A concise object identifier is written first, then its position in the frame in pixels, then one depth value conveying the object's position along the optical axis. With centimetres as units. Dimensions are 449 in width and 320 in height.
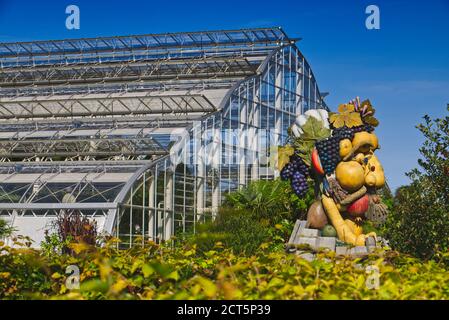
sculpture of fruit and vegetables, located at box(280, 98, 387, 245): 1527
